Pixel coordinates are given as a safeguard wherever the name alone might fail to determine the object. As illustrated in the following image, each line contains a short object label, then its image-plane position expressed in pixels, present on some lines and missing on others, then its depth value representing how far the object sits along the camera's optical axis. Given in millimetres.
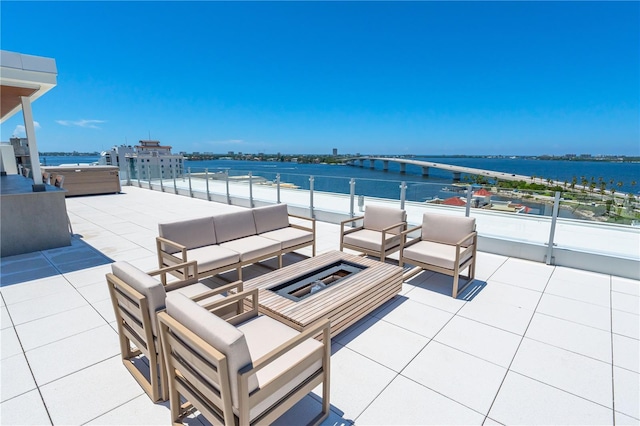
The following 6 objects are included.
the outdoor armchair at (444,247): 3521
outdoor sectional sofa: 3465
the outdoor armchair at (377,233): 4152
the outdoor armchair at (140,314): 1772
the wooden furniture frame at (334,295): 2336
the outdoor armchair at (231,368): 1288
